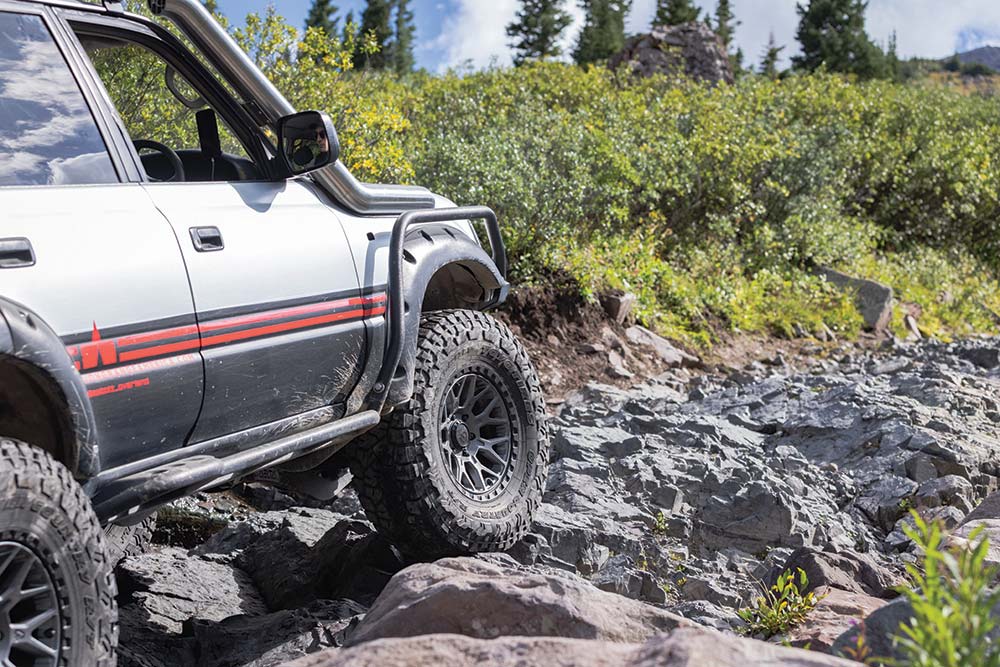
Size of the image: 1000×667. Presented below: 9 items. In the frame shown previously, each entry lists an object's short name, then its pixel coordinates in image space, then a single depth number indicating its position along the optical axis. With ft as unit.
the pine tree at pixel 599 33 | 159.12
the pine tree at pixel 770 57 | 187.04
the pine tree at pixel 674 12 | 160.97
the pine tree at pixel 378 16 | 173.17
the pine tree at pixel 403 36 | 180.45
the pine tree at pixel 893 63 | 152.58
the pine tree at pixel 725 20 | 188.34
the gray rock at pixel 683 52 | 78.33
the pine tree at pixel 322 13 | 172.65
